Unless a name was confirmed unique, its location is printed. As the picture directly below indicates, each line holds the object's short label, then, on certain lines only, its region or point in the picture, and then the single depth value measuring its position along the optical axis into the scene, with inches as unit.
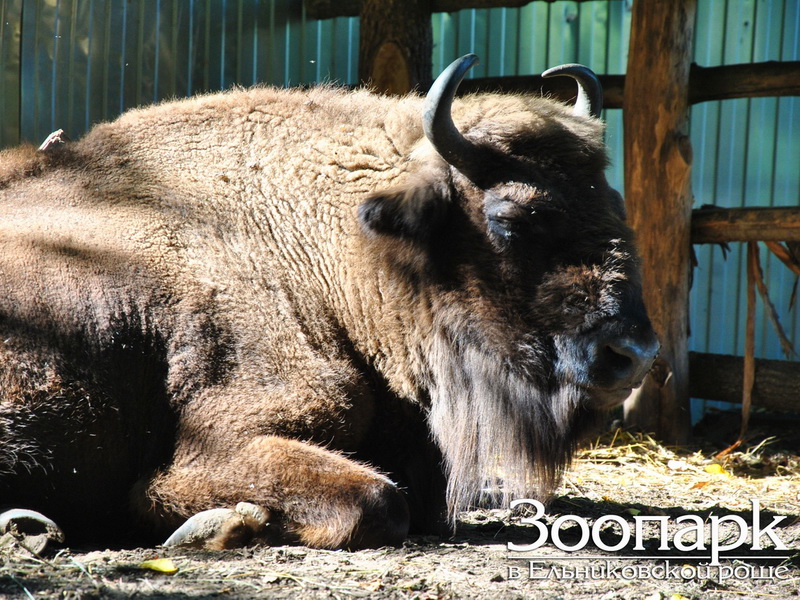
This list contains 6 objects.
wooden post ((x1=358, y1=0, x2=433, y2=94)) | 511.5
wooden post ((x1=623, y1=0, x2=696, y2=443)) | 479.5
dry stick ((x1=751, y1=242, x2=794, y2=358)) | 500.4
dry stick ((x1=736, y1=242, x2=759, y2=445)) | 497.4
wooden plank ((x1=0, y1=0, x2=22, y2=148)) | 477.4
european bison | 259.1
